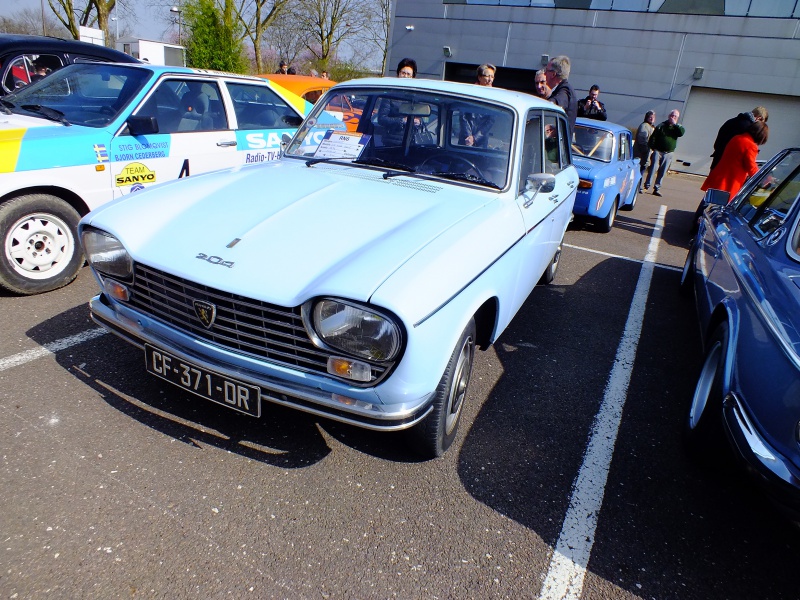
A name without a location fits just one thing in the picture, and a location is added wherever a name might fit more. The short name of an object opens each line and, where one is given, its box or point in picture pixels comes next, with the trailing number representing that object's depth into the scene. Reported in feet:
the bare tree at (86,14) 76.78
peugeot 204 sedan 6.63
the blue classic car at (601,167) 22.75
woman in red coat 21.88
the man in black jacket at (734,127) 24.25
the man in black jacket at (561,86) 20.63
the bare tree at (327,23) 105.40
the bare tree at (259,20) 83.82
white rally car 12.13
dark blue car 6.19
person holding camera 33.45
